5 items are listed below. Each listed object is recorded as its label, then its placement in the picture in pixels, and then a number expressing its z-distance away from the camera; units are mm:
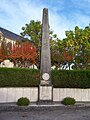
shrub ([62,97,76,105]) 7042
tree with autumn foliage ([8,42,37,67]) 14743
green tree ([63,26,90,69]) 13899
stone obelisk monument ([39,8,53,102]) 7224
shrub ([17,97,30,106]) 6725
